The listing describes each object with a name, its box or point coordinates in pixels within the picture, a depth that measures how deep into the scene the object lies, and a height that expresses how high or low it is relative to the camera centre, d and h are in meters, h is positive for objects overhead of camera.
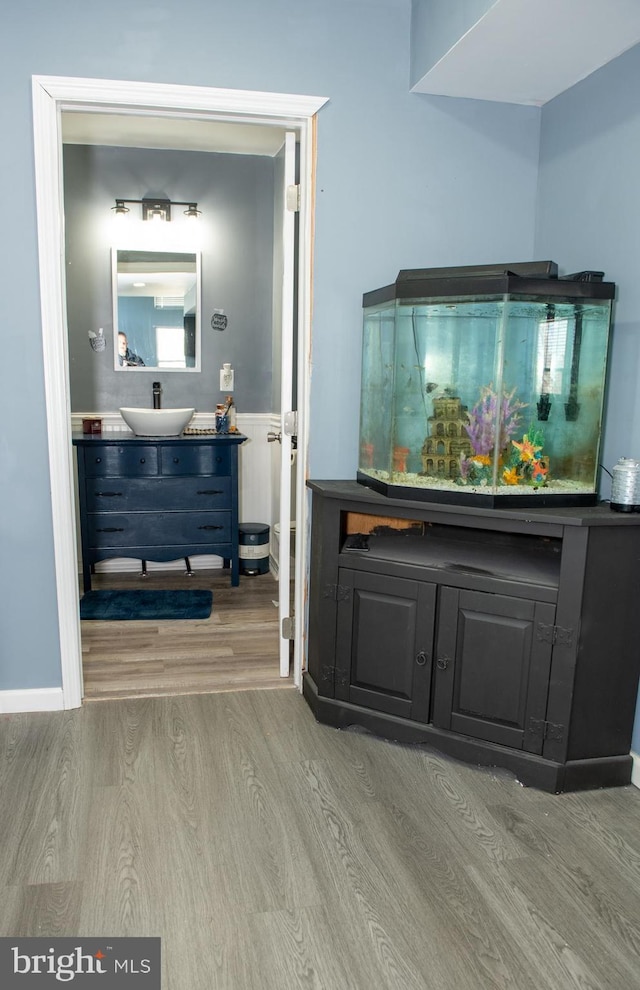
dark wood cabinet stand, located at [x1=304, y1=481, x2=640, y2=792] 2.32 -0.88
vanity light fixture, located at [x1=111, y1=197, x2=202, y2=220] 4.73 +0.93
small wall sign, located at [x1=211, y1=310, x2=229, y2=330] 4.97 +0.25
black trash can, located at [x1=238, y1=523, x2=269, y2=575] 4.87 -1.22
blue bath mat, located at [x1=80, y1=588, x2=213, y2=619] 4.03 -1.38
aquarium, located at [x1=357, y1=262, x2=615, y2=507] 2.34 -0.05
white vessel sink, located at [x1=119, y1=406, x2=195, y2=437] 4.46 -0.38
